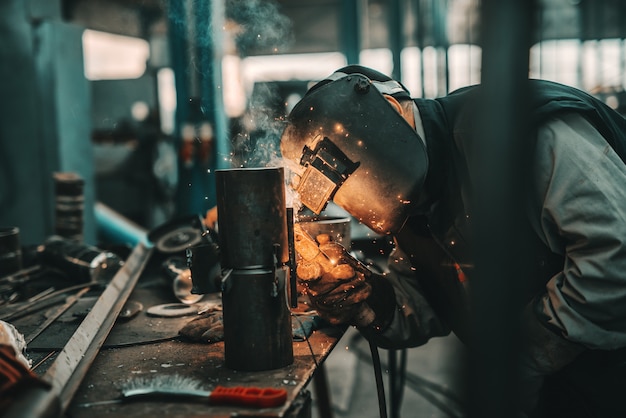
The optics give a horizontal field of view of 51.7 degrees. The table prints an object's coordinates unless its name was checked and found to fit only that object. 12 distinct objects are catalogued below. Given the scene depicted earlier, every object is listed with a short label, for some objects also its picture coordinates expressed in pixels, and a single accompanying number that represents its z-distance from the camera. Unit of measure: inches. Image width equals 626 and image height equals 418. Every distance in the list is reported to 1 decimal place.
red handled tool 55.7
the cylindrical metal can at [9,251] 111.8
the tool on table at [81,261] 111.9
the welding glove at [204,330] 77.3
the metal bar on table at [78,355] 48.0
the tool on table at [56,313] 80.4
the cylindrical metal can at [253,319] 66.7
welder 69.9
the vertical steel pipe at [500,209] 35.1
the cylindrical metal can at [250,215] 66.1
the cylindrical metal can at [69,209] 149.9
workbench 56.8
